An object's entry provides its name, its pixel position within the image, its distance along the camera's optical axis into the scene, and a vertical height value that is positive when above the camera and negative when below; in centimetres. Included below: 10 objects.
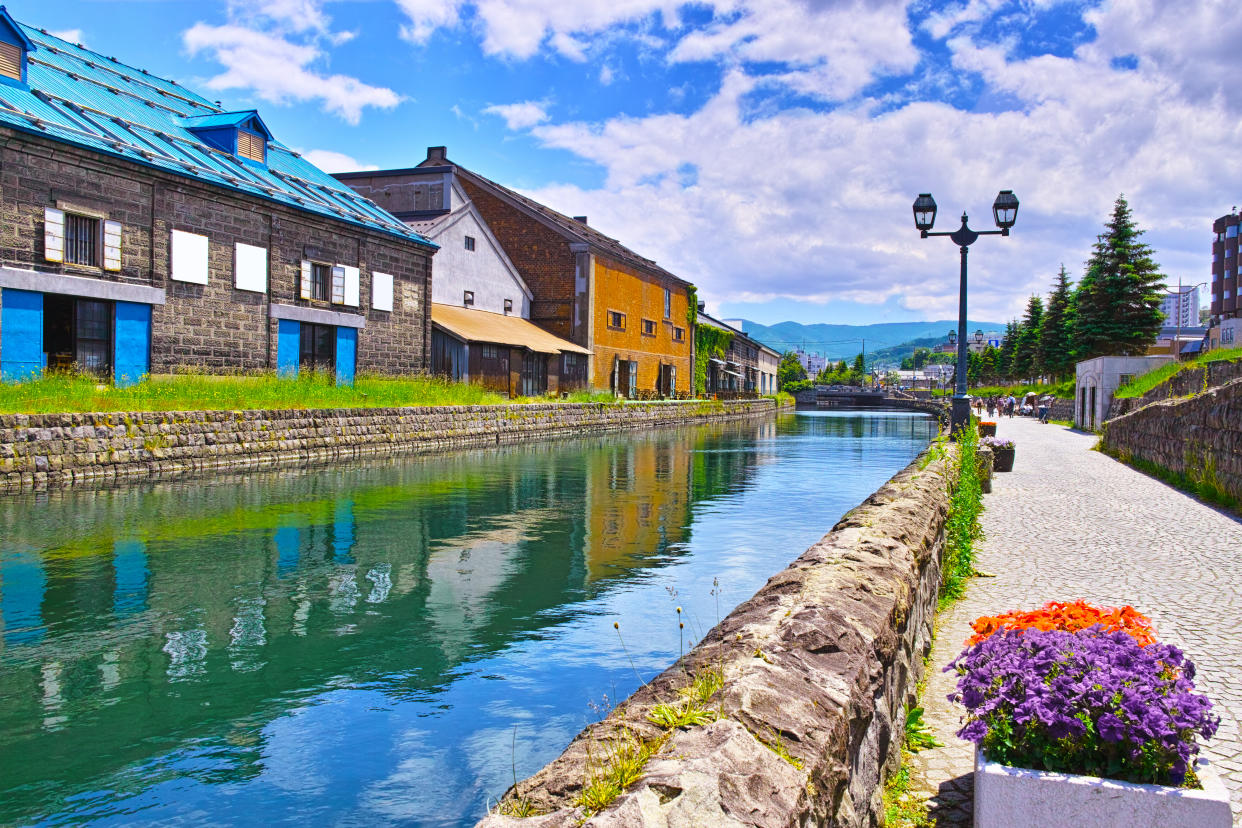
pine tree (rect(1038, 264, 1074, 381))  6135 +490
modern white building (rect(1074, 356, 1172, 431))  3284 +94
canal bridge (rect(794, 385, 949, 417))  9031 -30
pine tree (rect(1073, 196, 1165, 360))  4591 +556
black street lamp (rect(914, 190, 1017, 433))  1722 +345
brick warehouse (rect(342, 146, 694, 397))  4078 +690
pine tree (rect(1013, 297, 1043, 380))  7601 +542
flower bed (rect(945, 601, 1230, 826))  272 -103
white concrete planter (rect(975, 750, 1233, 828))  264 -129
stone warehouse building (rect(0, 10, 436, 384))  1841 +381
